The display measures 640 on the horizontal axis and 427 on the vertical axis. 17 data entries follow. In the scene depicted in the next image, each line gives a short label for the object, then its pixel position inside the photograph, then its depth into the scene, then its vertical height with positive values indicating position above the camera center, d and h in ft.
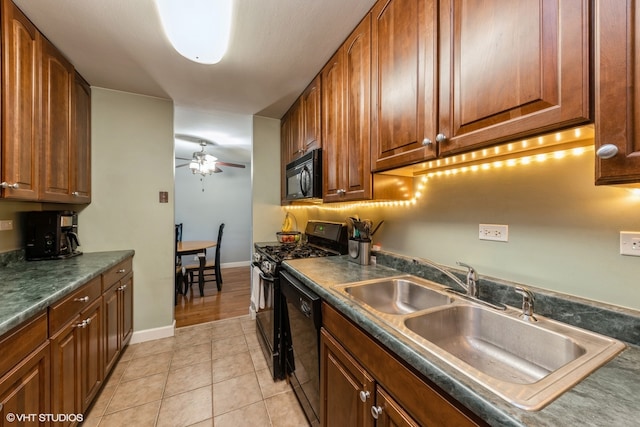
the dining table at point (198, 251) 11.96 -1.81
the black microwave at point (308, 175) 6.57 +1.07
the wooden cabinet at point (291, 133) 8.14 +2.88
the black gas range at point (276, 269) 6.07 -1.50
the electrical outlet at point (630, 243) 2.61 -0.32
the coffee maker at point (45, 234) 6.01 -0.48
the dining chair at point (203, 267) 12.21 -2.72
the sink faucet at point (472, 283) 3.73 -1.05
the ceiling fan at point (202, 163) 12.39 +2.57
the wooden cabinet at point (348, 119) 4.87 +2.08
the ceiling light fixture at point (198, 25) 4.00 +3.32
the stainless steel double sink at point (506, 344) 1.93 -1.39
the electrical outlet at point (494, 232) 3.71 -0.29
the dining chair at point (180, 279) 11.75 -3.13
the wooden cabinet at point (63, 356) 3.14 -2.30
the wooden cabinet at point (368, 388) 2.22 -1.97
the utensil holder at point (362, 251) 5.80 -0.88
